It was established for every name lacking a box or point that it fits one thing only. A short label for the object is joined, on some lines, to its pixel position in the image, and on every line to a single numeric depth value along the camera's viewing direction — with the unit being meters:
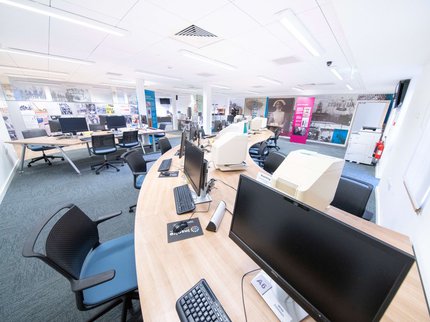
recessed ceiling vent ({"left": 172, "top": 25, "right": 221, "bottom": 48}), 2.41
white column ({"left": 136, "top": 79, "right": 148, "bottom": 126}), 6.42
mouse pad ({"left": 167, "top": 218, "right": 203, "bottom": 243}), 1.08
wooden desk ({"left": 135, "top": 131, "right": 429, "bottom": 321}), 0.71
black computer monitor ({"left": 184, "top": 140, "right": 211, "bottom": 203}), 1.29
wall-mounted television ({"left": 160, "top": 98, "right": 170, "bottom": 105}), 10.87
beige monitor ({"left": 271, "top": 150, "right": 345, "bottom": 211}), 1.01
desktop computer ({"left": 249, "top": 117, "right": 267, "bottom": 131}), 5.52
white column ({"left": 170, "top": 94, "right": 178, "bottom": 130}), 11.26
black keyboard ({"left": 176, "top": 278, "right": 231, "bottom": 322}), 0.65
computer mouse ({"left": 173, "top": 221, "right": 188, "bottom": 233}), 1.12
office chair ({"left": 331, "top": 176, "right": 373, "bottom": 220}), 1.48
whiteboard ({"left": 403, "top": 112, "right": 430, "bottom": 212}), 1.28
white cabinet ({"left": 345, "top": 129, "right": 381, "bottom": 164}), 5.16
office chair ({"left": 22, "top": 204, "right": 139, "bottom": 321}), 0.89
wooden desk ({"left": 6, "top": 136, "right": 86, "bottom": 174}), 3.65
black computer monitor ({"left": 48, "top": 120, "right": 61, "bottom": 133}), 4.56
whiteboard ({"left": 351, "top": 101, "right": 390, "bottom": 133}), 7.12
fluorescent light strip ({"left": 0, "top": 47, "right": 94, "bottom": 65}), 3.37
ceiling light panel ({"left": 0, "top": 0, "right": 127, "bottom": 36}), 1.90
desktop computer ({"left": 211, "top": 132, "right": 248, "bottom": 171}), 2.02
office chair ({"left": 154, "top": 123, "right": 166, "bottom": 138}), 6.58
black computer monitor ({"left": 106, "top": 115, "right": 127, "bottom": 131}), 5.10
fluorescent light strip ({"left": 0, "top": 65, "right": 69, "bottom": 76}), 4.86
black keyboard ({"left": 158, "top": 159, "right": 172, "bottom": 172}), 2.18
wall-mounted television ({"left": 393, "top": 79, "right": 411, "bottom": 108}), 4.25
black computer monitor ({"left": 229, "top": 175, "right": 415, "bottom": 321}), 0.44
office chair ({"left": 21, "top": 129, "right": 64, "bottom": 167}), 4.07
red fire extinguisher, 4.76
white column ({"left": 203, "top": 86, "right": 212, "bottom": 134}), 7.94
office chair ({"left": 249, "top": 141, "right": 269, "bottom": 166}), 3.72
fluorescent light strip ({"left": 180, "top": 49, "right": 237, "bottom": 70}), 3.40
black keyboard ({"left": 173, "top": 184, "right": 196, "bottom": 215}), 1.33
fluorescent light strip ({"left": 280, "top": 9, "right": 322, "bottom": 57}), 1.92
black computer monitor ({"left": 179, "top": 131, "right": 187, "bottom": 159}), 2.29
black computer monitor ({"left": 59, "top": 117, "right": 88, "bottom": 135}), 4.23
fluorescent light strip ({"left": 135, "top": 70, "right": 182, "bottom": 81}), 5.28
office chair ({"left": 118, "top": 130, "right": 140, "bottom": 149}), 4.58
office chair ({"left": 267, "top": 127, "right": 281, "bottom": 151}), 5.71
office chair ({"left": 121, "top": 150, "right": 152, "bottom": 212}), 2.34
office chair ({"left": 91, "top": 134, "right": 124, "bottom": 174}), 3.90
